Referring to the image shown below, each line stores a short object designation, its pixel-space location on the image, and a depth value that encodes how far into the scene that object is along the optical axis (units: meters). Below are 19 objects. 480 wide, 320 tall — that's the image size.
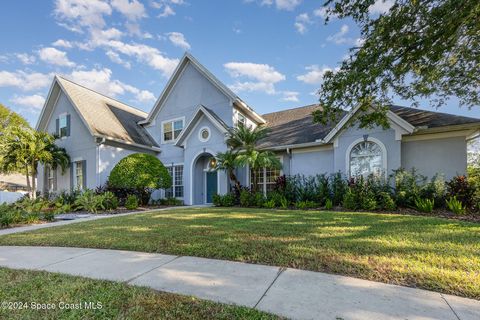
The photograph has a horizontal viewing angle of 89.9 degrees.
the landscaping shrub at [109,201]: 12.23
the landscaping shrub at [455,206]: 7.89
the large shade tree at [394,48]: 6.61
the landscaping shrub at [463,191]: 8.55
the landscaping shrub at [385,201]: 9.00
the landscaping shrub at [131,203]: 12.45
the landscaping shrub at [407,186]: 9.15
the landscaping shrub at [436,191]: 8.98
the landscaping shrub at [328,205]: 9.94
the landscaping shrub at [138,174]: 12.98
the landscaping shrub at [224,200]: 12.46
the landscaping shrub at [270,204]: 11.33
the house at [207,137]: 10.41
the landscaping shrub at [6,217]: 8.51
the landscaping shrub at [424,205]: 8.35
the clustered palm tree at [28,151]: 14.01
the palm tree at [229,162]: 12.35
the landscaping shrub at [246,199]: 12.00
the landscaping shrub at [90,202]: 11.72
